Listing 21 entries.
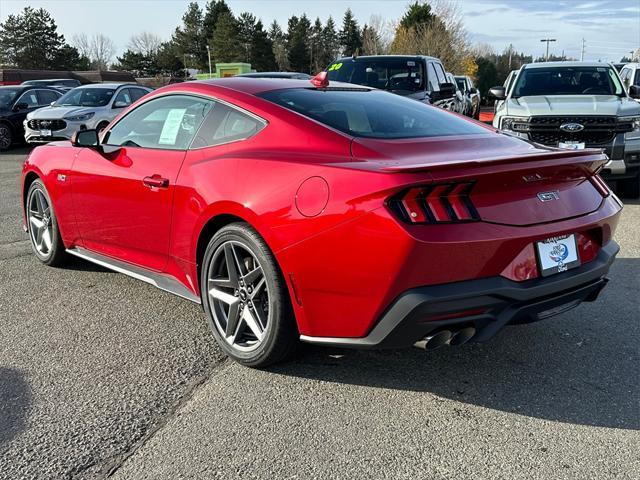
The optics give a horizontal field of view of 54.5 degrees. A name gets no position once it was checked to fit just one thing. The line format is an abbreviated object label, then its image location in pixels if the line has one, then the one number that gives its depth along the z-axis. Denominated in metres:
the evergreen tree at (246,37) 80.38
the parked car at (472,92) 21.16
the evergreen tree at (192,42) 85.25
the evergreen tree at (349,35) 91.50
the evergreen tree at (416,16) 50.56
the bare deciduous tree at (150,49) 91.06
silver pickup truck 7.82
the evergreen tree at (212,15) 85.56
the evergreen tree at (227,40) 78.81
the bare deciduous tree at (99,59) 94.06
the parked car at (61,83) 25.21
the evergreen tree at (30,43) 71.25
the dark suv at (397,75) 10.11
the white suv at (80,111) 14.61
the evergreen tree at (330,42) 89.81
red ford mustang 2.65
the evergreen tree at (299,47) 86.88
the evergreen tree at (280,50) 87.56
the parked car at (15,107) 16.41
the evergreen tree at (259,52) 80.62
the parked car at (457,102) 11.33
